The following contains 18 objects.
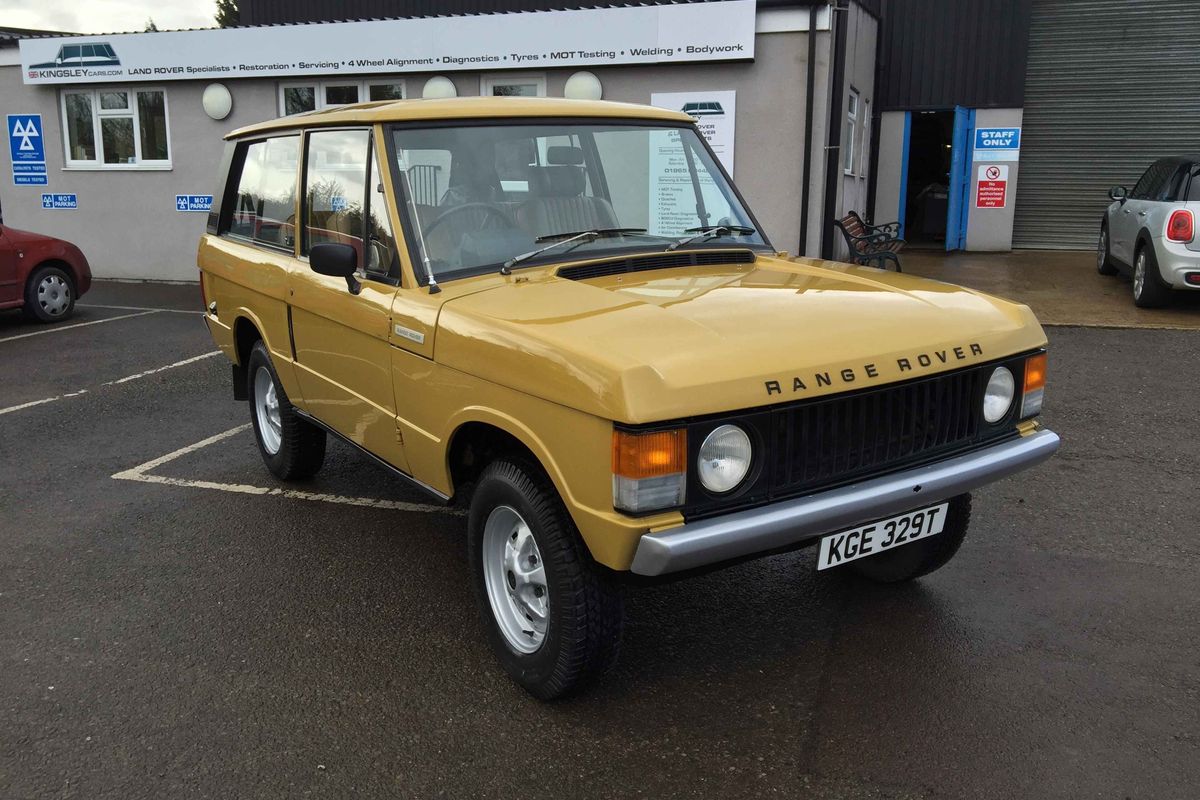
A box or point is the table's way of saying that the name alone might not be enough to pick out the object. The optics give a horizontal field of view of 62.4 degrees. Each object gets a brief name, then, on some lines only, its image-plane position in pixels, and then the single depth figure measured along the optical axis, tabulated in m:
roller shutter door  18.05
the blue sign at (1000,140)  18.22
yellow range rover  2.84
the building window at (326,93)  14.44
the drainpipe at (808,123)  11.96
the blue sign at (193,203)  15.31
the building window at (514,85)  13.53
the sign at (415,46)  12.35
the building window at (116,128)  15.54
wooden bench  12.16
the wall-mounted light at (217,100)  14.83
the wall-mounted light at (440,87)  13.76
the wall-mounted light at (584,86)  12.97
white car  10.67
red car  11.41
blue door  18.16
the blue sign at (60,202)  16.14
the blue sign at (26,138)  16.16
